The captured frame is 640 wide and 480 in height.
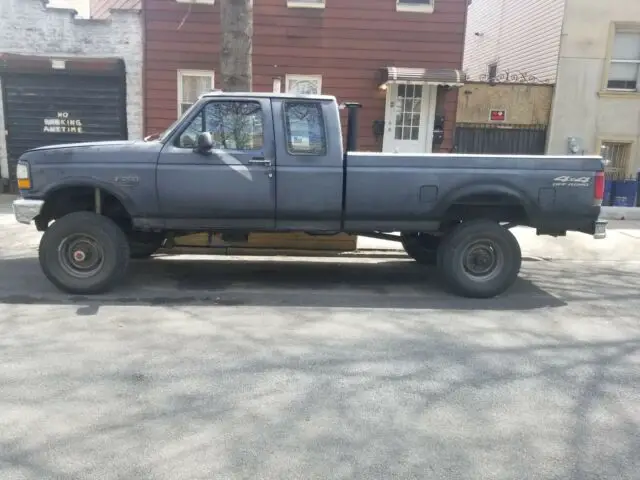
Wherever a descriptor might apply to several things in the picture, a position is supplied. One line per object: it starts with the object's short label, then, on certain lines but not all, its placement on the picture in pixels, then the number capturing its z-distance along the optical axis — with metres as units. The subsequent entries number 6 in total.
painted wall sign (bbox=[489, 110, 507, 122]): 14.65
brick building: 12.57
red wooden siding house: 12.90
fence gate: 14.47
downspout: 14.31
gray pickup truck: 5.79
